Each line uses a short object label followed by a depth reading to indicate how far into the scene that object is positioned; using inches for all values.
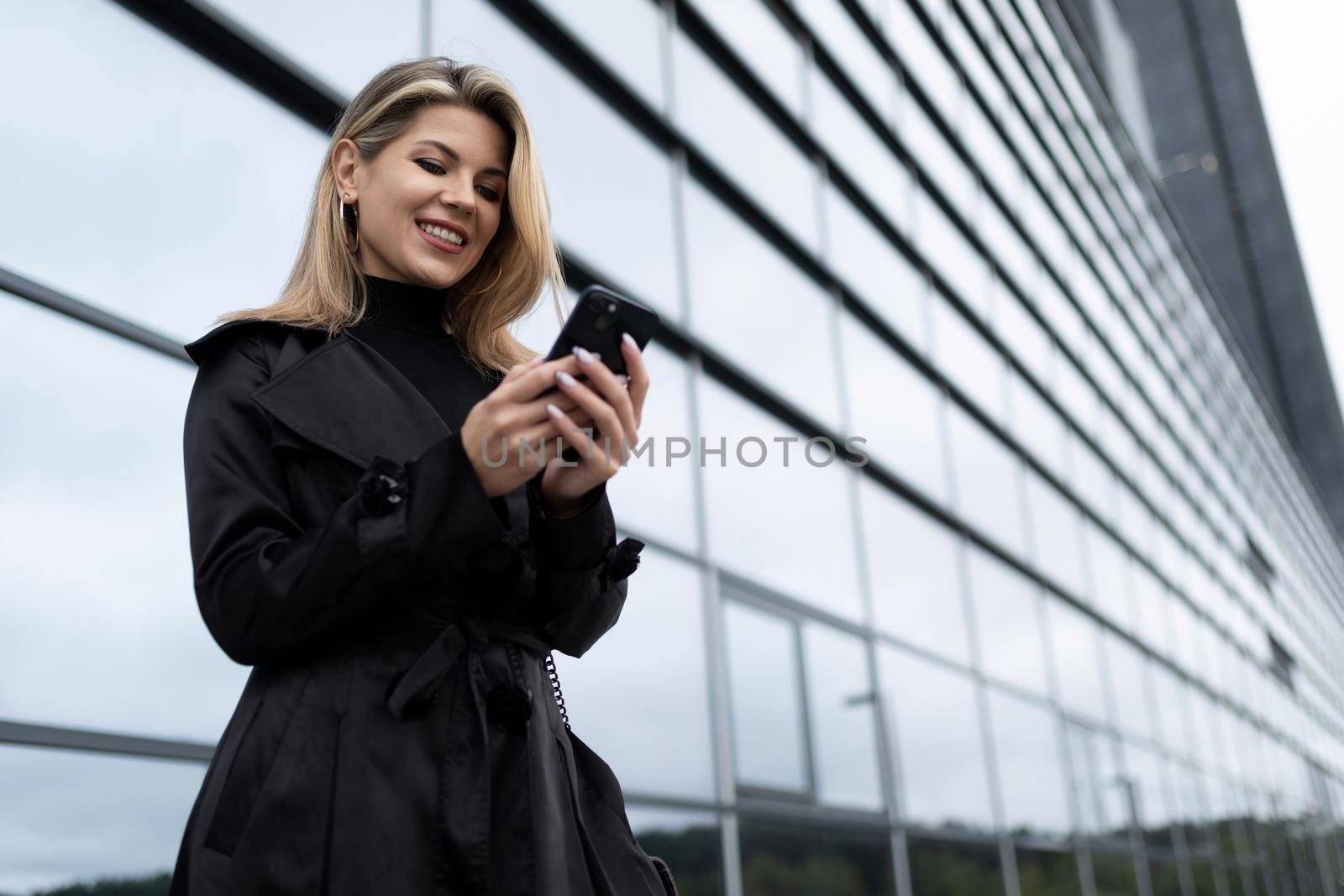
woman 46.2
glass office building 119.5
